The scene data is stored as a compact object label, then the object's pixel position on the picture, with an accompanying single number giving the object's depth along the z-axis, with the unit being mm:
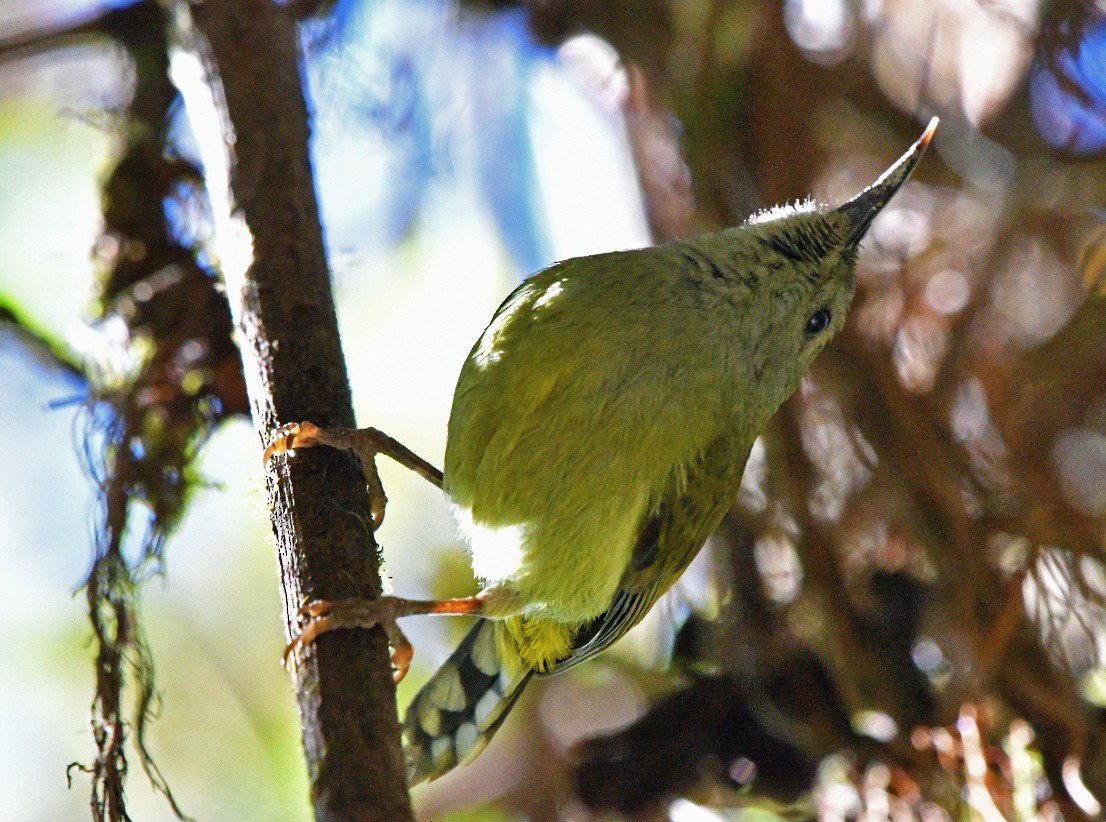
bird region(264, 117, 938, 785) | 2584
